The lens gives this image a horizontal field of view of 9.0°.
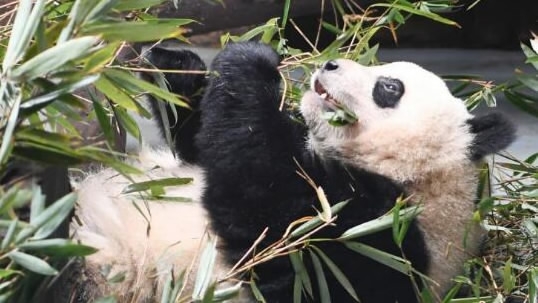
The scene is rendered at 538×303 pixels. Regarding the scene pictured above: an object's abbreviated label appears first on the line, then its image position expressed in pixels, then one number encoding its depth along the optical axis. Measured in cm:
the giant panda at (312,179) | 647
